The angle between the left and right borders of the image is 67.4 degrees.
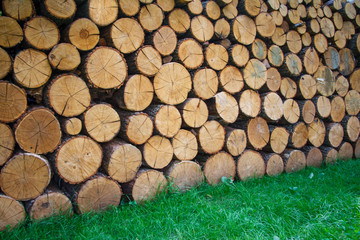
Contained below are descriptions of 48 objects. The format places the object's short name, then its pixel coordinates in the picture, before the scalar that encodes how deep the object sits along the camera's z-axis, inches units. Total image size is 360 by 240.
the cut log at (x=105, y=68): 94.6
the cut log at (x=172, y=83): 109.6
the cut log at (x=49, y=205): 85.1
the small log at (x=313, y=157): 158.9
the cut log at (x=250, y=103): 131.2
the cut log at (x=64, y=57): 88.4
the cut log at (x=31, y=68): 82.7
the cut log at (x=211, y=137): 121.0
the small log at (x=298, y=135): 152.2
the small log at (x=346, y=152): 172.2
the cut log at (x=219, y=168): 123.7
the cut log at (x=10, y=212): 80.0
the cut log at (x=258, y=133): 135.8
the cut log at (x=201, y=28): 119.8
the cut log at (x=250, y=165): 133.2
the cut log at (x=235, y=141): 128.6
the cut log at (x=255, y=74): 133.4
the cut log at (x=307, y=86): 154.2
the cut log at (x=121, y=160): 99.2
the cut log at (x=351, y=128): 172.7
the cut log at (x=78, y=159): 90.0
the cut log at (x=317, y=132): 160.2
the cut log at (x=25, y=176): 81.2
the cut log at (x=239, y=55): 129.2
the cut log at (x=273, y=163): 142.5
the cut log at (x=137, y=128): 102.3
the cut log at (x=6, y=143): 80.5
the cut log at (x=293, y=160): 149.9
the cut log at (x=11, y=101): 80.7
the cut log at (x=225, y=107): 123.7
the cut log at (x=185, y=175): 114.0
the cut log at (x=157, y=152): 107.7
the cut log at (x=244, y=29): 131.7
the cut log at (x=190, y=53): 115.1
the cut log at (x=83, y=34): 91.7
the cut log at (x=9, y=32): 81.1
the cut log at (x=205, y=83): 120.0
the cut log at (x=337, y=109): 167.8
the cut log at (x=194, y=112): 115.5
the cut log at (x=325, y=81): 162.1
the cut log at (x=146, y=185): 104.4
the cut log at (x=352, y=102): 174.4
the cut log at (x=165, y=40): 109.5
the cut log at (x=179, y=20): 114.2
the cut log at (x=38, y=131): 83.4
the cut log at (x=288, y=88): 147.3
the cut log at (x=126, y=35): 99.4
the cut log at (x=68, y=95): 88.3
